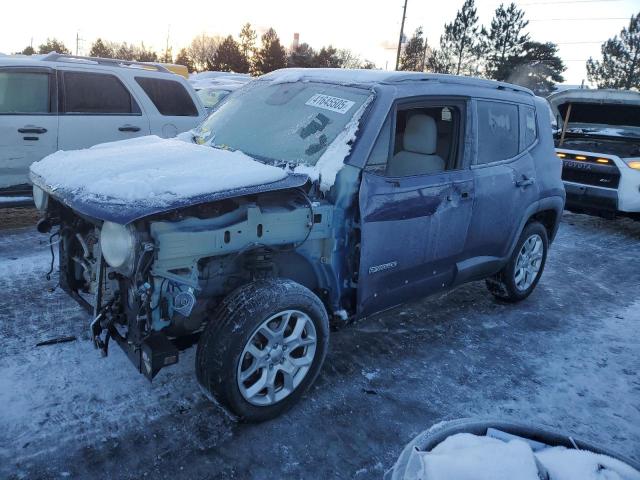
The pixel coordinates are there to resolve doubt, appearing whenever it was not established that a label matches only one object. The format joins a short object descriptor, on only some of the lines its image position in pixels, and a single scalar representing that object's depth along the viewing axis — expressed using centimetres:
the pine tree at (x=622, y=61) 4544
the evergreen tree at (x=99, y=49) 6450
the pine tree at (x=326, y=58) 4819
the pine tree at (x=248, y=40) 5559
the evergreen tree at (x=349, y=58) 6588
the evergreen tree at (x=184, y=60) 6206
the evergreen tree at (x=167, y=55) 6847
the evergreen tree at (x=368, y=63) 5988
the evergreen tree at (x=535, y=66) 4869
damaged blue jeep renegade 267
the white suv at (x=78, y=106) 596
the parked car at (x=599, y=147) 746
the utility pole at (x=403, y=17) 3979
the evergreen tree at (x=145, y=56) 6016
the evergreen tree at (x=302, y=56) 4852
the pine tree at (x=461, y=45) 5062
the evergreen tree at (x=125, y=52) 6754
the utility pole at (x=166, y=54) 6806
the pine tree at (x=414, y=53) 5759
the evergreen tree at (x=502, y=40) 4820
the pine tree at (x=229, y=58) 5044
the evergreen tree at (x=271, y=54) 4947
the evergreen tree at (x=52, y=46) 6562
